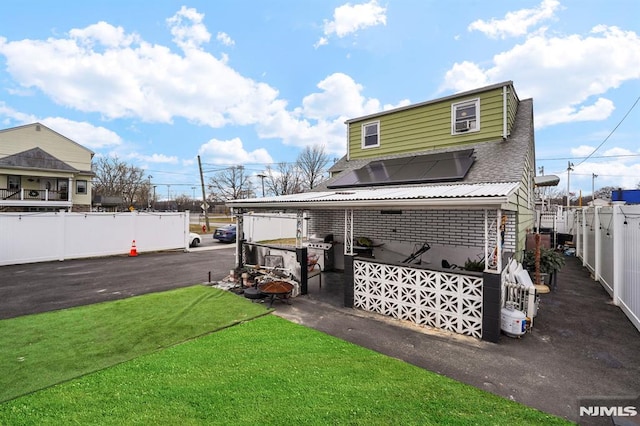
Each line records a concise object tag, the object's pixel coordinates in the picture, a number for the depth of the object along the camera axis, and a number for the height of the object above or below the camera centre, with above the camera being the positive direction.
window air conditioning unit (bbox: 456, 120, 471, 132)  8.84 +2.78
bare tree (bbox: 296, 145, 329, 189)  38.16 +6.83
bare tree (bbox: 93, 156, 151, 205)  43.75 +5.48
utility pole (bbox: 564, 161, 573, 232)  33.43 +5.22
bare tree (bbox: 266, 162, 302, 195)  40.22 +4.97
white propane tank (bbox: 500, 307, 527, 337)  4.55 -1.77
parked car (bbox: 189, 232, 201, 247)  16.16 -1.58
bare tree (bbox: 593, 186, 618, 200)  37.76 +3.08
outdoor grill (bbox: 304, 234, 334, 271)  9.96 -1.38
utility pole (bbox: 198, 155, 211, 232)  23.70 +1.60
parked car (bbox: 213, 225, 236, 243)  18.16 -1.43
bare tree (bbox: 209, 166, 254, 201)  44.12 +4.73
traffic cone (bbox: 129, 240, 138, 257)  12.95 -1.77
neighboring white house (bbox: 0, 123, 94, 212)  23.19 +3.51
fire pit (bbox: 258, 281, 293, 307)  6.34 -1.74
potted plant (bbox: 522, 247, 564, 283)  7.28 -1.26
